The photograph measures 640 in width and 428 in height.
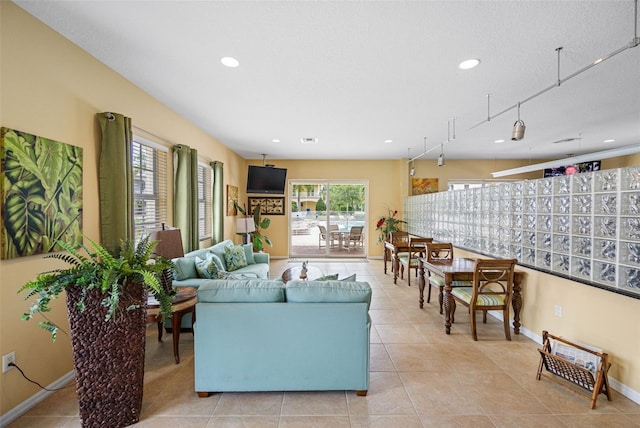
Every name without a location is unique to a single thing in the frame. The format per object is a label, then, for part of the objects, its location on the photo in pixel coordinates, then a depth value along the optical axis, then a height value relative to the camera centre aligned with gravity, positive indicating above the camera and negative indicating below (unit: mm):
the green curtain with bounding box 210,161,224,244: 5552 +193
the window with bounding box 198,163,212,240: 5324 +258
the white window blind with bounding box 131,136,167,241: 3408 +360
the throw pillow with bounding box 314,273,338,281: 2614 -610
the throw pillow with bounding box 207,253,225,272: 3901 -662
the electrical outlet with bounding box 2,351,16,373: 1914 -997
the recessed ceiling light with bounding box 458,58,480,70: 2575 +1372
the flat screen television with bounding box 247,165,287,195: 6895 +812
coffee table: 3951 -896
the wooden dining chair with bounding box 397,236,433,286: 5090 -786
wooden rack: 2125 -1253
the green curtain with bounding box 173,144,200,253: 4086 +270
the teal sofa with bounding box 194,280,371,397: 2135 -961
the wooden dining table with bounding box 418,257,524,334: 3242 -844
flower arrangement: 7293 -313
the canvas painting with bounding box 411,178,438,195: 7727 +743
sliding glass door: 7887 -92
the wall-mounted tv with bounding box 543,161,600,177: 5945 +1004
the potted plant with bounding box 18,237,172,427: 1760 -720
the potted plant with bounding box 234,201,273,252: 6789 -362
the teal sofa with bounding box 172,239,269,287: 3434 -788
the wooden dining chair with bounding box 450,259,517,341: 3057 -837
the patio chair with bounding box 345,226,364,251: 7789 -681
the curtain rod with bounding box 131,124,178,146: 3267 +980
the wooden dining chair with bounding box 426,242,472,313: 3729 -685
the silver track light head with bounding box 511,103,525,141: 2971 +858
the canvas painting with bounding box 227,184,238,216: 6462 +324
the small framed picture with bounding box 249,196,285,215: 7816 +267
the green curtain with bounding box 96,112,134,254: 2701 +301
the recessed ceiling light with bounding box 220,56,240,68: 2555 +1382
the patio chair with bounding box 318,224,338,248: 8031 -654
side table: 2451 -842
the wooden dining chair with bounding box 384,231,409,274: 6346 -598
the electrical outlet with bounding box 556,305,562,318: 2793 -969
